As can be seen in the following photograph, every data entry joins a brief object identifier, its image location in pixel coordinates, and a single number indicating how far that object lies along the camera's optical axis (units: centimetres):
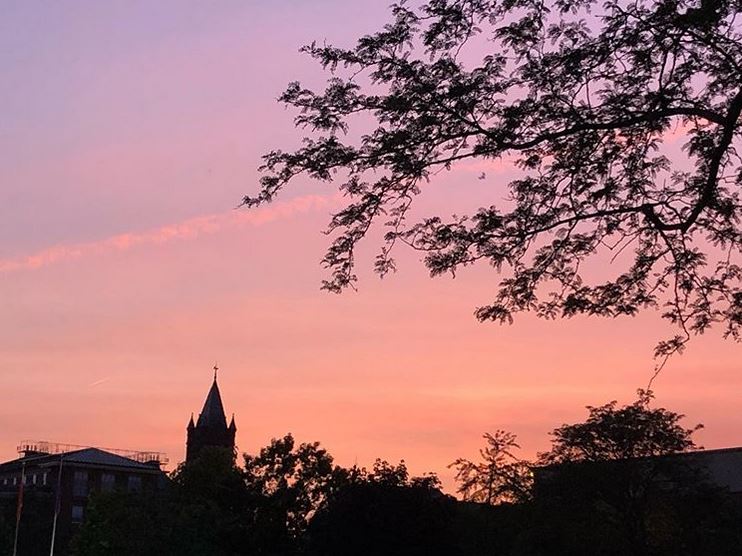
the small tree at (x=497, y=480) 5919
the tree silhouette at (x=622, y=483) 4831
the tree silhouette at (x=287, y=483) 6994
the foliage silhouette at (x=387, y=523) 5116
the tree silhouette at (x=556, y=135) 1254
